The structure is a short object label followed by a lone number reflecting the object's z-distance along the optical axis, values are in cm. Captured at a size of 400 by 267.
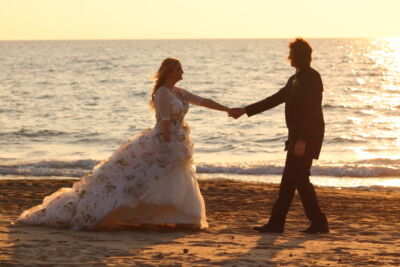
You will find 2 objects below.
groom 1151
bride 1164
